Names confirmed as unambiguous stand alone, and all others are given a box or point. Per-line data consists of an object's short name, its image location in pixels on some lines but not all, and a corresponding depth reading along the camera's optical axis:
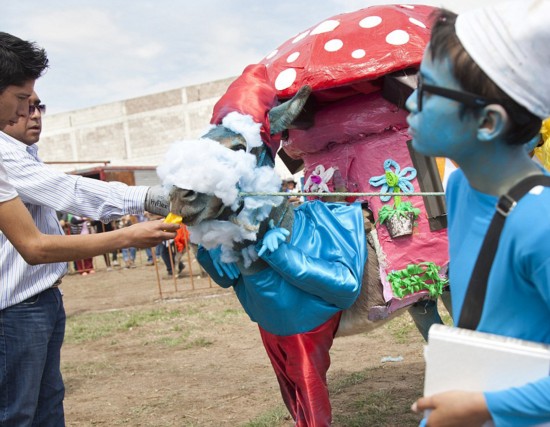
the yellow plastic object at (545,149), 2.98
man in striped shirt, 2.21
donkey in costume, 2.16
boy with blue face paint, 1.06
